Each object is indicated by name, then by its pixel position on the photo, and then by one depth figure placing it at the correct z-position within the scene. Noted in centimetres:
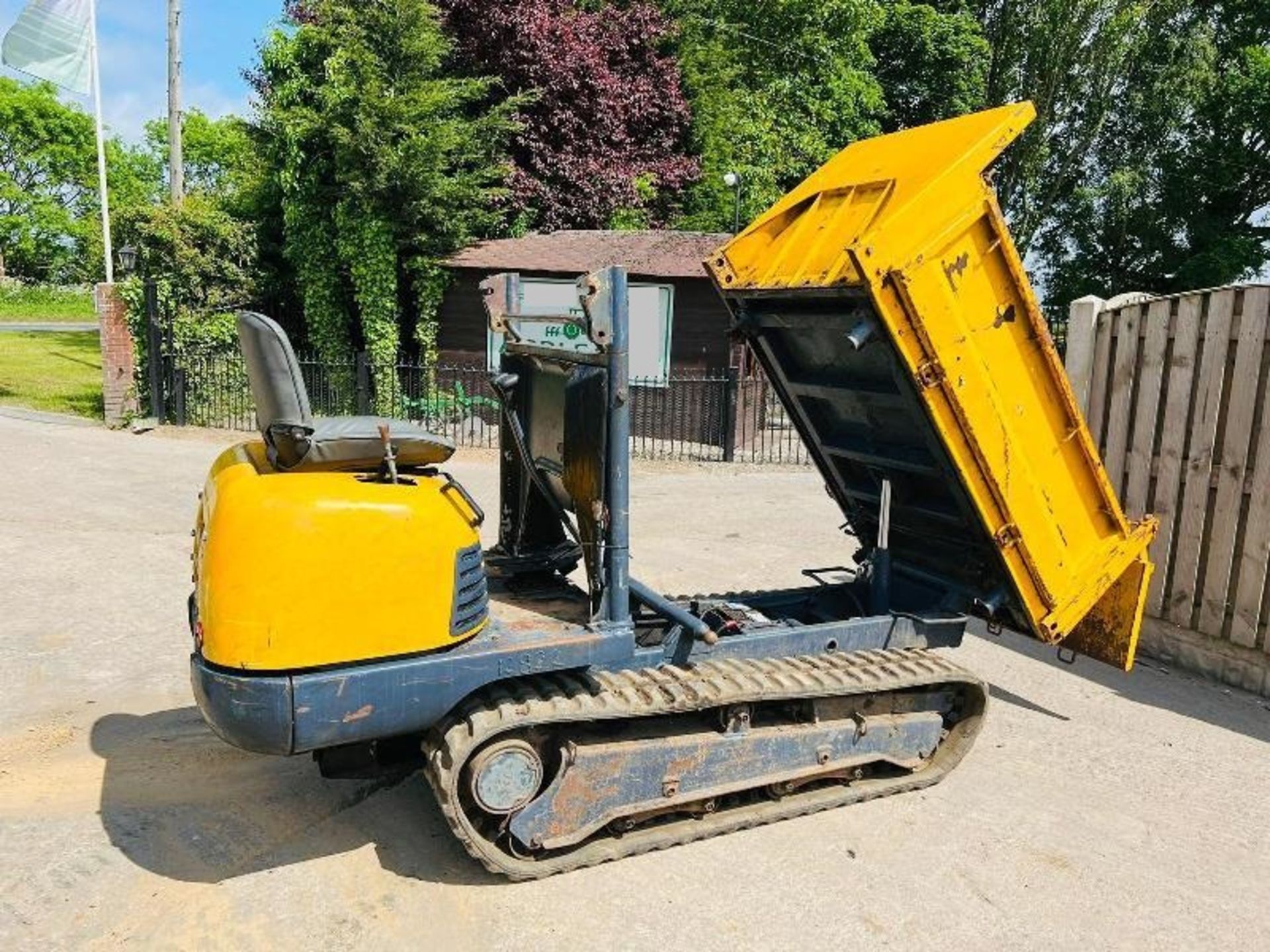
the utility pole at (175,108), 2041
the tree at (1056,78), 2288
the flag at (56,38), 1748
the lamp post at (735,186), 1717
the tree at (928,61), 2442
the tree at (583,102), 1775
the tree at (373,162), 1545
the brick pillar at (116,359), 1500
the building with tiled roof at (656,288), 1543
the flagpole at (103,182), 1620
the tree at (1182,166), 2325
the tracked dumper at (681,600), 332
